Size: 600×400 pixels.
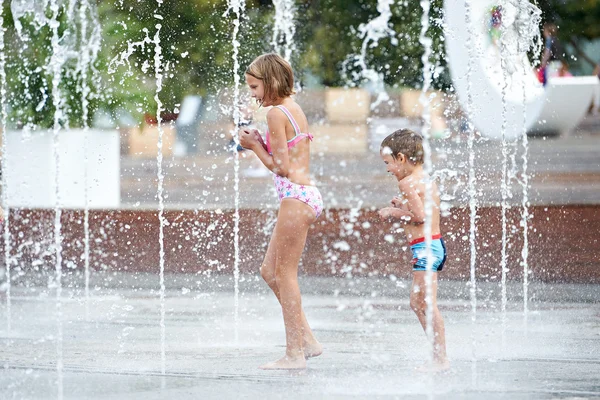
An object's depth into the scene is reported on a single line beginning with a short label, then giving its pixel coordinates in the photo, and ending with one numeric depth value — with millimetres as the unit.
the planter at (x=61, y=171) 23780
